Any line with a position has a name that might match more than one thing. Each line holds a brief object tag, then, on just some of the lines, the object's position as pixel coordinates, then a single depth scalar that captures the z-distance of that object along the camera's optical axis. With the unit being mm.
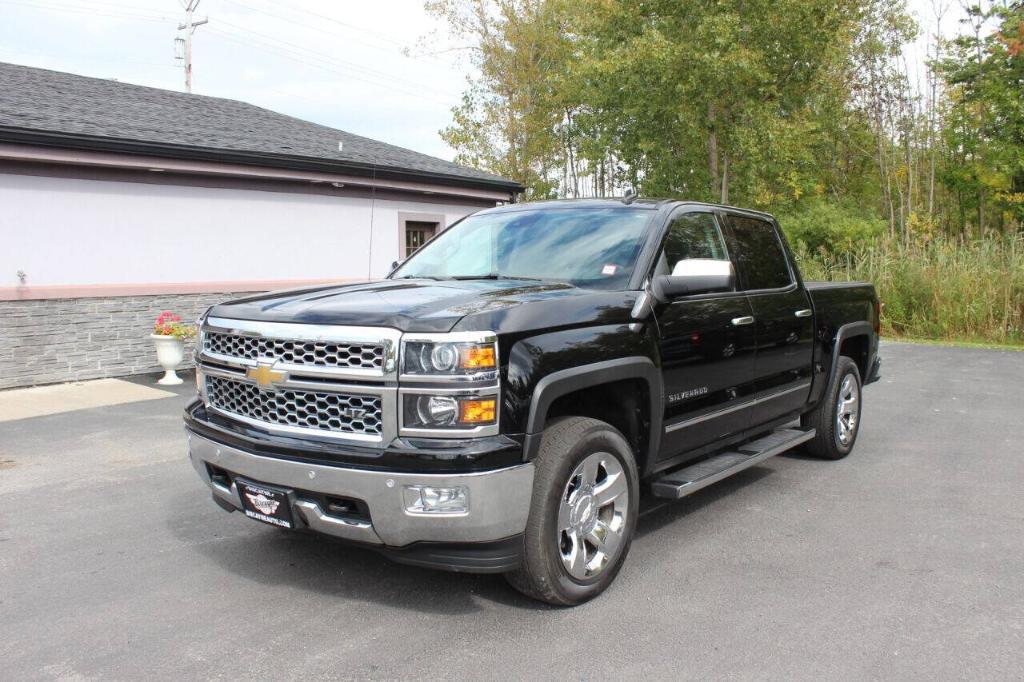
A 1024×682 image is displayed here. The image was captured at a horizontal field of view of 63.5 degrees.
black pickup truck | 3350
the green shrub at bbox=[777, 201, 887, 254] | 24938
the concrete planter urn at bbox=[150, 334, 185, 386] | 10977
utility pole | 35094
